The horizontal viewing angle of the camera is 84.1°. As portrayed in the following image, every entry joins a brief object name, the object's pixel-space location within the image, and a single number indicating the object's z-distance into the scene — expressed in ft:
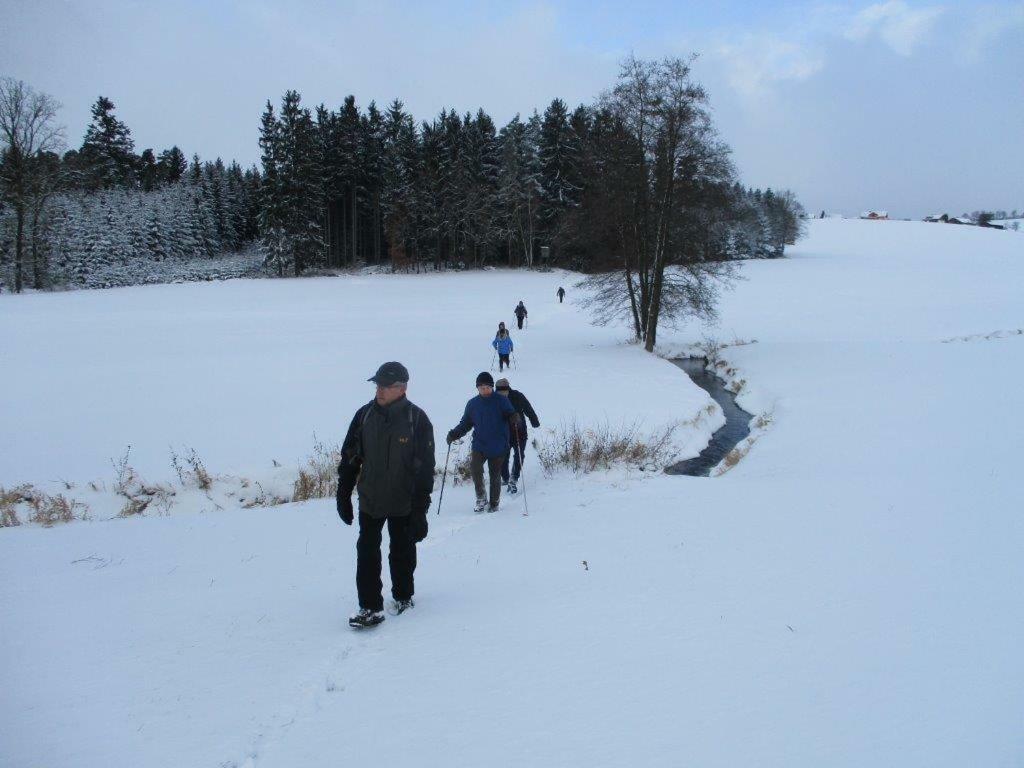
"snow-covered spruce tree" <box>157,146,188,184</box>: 269.03
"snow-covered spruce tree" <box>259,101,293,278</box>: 165.48
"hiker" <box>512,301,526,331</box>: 93.20
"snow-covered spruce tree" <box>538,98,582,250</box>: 184.96
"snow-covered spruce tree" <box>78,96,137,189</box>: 209.38
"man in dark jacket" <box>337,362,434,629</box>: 13.91
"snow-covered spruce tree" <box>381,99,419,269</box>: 179.22
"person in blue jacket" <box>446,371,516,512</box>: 23.71
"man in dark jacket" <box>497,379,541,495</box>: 24.84
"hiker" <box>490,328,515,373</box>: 62.08
